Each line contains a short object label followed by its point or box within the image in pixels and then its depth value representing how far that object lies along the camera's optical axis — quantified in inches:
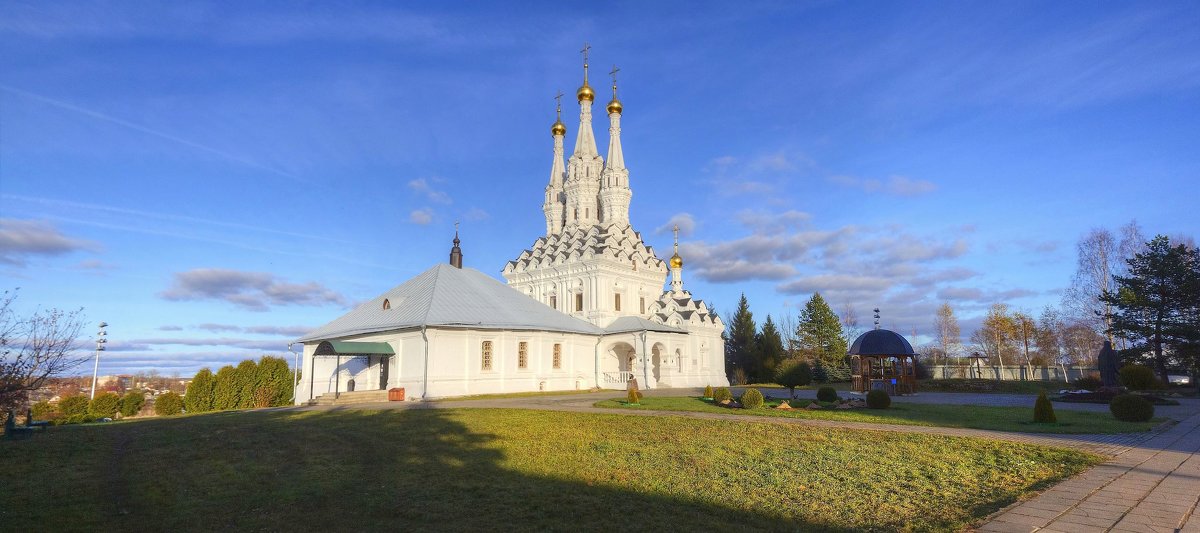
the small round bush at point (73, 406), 1008.9
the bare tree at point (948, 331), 3078.2
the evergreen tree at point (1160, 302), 1387.8
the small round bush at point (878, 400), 784.3
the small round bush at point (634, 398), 913.3
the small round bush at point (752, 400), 804.0
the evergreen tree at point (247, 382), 1275.8
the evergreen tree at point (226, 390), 1247.5
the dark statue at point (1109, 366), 994.7
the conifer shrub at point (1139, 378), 1141.7
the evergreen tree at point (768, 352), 2063.2
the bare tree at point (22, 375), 386.0
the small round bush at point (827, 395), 912.9
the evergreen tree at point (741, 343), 2208.4
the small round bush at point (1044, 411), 591.8
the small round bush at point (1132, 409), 583.8
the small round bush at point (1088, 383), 1138.7
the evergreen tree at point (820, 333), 2207.2
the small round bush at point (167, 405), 1162.6
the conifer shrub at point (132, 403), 1080.2
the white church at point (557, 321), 1192.8
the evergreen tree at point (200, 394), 1232.8
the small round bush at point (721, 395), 882.6
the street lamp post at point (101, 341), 1294.0
